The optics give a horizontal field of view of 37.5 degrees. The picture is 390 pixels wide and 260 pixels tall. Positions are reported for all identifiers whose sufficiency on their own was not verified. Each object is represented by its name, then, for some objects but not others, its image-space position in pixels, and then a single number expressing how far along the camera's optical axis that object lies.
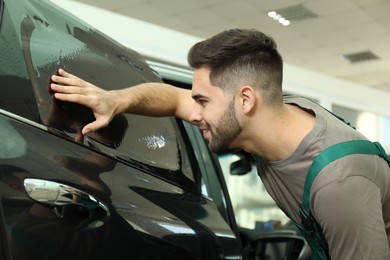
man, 1.45
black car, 1.20
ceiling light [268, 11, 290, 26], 8.99
